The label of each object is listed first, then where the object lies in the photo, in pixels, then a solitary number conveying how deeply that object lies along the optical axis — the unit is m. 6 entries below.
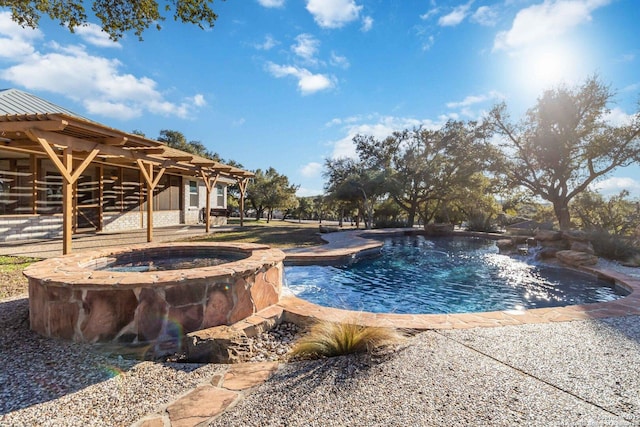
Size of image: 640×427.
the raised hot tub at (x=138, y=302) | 3.02
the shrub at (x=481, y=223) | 17.62
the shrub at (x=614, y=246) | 8.39
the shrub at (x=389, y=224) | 19.75
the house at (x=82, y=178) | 6.88
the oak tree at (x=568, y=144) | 12.71
